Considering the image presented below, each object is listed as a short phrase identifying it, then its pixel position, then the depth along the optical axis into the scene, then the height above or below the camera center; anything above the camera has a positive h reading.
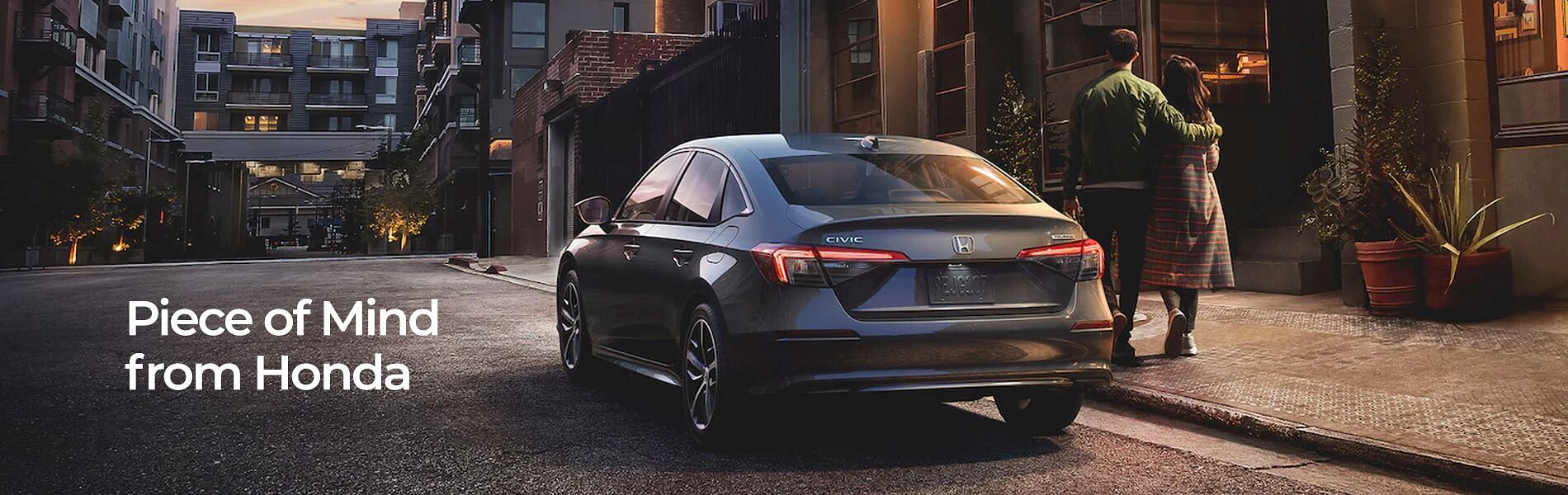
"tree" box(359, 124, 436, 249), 66.94 +5.14
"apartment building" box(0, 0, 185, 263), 41.16 +8.80
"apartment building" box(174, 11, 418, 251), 92.88 +16.27
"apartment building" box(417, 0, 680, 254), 48.86 +10.22
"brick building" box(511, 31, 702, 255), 26.41 +4.43
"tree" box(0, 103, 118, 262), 36.28 +3.20
